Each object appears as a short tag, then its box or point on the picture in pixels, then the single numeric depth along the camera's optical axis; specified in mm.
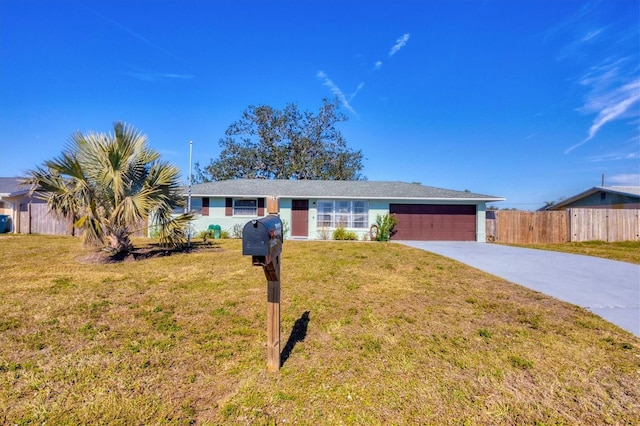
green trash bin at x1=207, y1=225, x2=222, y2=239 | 16453
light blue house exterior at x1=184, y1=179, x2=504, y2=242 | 16703
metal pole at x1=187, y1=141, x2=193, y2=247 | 14408
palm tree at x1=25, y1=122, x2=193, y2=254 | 8227
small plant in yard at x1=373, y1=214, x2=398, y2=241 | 16281
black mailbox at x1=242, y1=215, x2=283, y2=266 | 2486
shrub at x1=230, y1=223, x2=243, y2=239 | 16564
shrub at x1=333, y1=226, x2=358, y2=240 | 16562
